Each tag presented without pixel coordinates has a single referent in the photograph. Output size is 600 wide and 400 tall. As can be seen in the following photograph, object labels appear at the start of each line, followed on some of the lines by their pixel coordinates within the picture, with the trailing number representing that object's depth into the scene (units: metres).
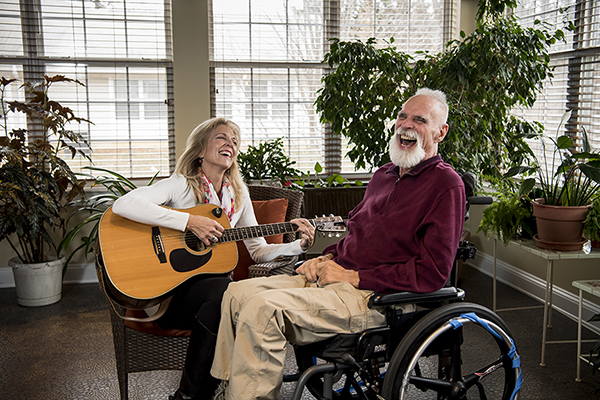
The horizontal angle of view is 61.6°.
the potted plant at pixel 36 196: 2.86
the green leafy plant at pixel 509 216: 2.56
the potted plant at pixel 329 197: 3.73
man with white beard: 1.44
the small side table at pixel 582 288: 2.07
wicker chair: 1.79
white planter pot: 3.11
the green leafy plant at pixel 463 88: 2.87
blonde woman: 1.63
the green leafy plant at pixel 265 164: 3.55
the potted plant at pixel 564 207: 2.27
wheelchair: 1.44
